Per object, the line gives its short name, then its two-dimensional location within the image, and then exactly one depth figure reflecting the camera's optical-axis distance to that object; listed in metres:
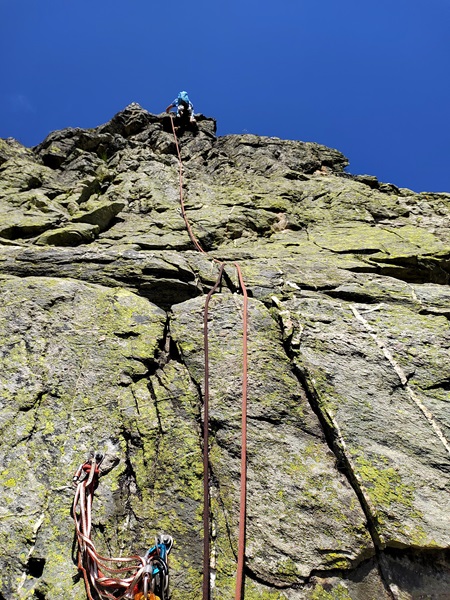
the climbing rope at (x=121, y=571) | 3.24
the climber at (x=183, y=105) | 18.33
